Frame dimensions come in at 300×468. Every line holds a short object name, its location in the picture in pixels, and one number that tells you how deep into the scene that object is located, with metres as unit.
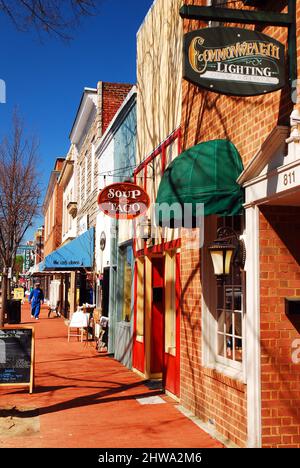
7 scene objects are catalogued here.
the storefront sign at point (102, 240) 15.72
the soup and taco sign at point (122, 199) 10.20
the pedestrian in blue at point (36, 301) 26.48
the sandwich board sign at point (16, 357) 8.77
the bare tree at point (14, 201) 20.20
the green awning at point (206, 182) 6.00
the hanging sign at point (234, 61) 4.89
